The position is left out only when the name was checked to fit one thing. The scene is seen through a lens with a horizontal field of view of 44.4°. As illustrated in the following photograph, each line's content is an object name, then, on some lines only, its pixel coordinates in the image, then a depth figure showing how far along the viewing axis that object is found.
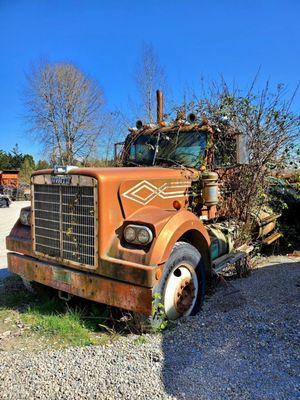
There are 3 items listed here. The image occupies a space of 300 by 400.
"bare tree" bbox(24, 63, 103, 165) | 30.31
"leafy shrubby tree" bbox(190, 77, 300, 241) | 6.33
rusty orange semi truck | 3.60
